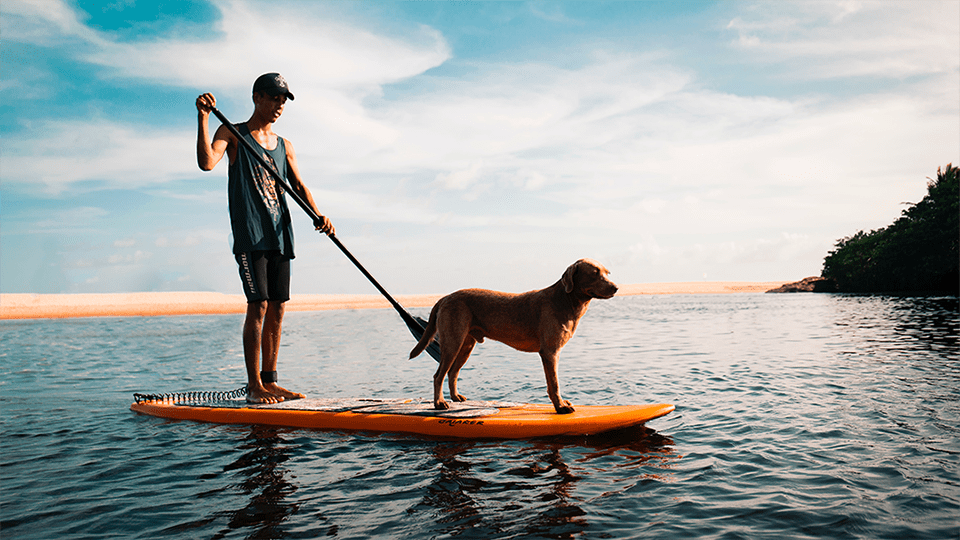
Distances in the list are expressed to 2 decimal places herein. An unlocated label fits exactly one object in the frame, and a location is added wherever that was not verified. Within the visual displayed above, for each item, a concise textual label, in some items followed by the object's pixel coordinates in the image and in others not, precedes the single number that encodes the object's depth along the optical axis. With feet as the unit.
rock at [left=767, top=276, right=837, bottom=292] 200.34
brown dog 18.49
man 21.30
